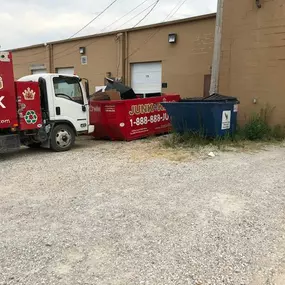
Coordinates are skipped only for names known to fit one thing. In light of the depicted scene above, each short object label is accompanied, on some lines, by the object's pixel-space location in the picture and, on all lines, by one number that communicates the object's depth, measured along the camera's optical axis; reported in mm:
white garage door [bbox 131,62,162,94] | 17531
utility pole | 11586
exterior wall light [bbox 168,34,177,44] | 16125
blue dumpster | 9828
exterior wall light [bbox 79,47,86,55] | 20938
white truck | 8195
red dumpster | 11086
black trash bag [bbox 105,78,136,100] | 12094
